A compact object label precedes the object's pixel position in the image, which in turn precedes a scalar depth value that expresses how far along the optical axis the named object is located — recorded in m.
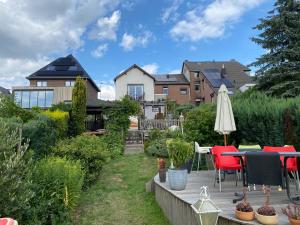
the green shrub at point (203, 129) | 11.42
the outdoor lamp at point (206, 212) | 3.50
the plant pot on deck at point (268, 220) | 3.51
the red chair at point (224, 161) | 5.96
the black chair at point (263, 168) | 4.44
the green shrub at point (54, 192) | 5.21
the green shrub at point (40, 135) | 7.36
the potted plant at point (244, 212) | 3.68
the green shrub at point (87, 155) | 8.48
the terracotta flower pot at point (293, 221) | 3.29
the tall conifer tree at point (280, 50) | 12.63
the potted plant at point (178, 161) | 5.82
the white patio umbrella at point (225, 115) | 7.90
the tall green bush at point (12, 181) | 4.00
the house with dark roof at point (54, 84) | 28.25
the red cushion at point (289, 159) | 5.64
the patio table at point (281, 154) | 4.59
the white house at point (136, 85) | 32.38
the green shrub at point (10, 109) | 9.70
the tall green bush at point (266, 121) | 7.60
